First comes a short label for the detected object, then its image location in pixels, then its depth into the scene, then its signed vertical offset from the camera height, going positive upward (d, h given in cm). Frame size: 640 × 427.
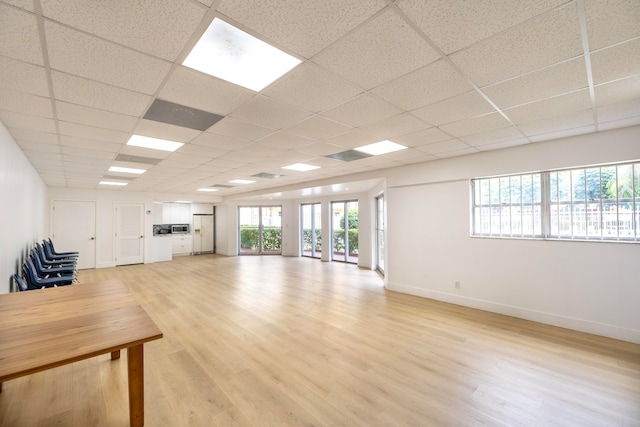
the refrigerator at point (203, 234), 1237 -73
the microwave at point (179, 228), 1159 -43
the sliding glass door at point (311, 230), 1089 -49
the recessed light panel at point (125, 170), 568 +108
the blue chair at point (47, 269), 464 -92
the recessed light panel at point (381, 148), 404 +113
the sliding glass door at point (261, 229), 1193 -48
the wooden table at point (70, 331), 143 -74
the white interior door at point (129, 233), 948 -53
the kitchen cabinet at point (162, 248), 1034 -116
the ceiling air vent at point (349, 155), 455 +113
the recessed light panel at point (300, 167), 558 +112
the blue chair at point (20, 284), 335 -83
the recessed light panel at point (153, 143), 369 +112
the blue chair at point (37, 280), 391 -96
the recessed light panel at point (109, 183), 764 +105
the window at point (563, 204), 350 +21
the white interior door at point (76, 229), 848 -34
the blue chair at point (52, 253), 625 -84
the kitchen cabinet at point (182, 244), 1180 -115
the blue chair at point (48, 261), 526 -89
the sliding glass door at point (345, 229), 980 -42
